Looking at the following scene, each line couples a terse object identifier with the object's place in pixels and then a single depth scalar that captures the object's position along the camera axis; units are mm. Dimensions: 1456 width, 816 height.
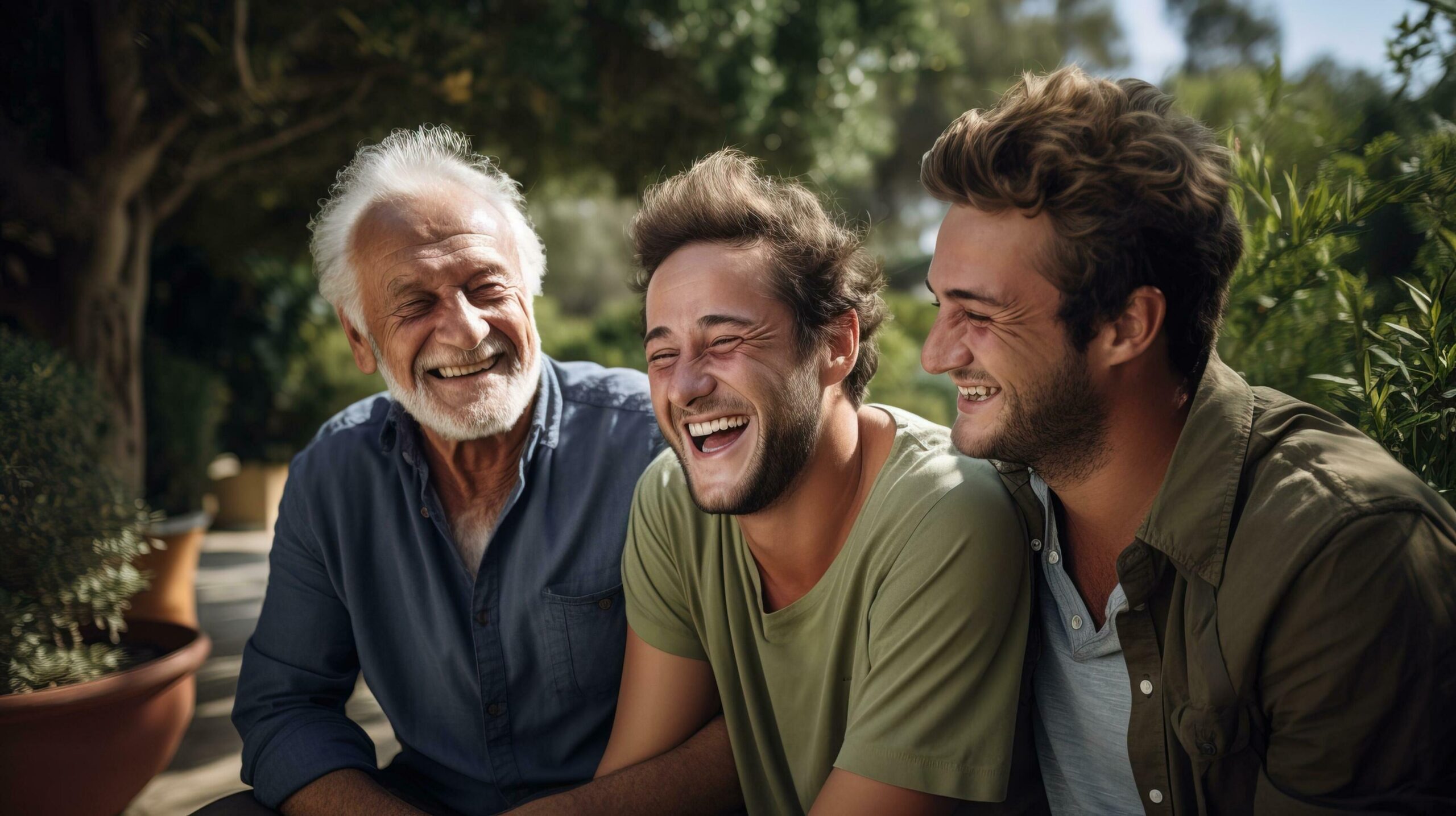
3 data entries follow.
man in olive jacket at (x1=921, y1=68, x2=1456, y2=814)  1523
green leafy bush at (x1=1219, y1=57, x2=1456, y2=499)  1969
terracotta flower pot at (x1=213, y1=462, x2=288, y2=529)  8969
